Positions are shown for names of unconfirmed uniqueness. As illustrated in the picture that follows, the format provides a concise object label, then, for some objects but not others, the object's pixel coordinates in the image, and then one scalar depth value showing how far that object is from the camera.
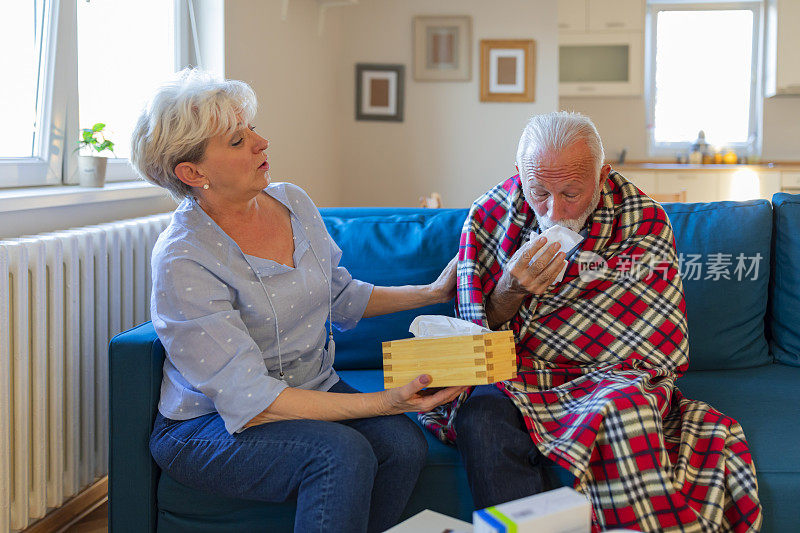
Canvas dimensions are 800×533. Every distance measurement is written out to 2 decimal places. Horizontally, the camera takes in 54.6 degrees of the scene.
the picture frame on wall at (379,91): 5.36
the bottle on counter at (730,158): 6.35
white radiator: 1.81
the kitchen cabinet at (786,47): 6.16
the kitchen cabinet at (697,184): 6.13
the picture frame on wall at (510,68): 5.26
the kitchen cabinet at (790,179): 6.01
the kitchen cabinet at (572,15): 6.34
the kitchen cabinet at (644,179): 6.18
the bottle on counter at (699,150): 6.47
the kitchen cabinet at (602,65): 6.43
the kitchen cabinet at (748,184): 6.03
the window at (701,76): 6.71
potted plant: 2.37
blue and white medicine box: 1.00
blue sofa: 2.05
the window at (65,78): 2.21
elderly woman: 1.49
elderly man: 1.51
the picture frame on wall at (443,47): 5.28
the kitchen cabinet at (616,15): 6.37
